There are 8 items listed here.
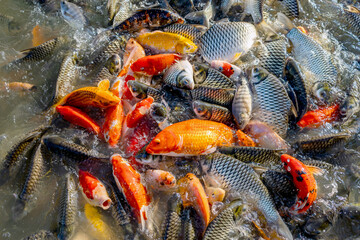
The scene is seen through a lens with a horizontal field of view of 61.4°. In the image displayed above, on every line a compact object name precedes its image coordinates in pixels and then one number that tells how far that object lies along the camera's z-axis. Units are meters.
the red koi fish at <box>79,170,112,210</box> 2.93
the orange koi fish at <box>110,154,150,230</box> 2.88
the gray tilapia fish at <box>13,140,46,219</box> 2.98
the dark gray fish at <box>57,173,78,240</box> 2.79
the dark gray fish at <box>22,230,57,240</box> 2.74
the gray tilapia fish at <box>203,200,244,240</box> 2.75
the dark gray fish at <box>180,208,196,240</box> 2.78
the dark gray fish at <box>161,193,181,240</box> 2.80
